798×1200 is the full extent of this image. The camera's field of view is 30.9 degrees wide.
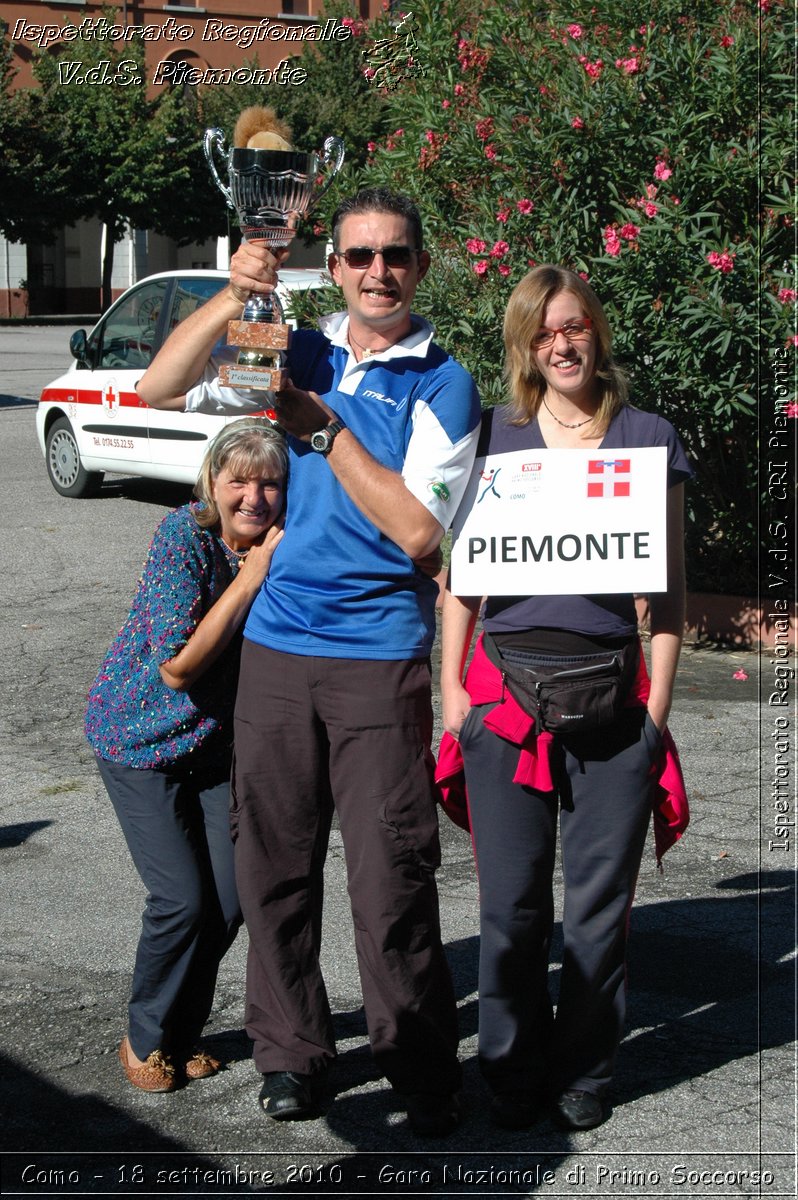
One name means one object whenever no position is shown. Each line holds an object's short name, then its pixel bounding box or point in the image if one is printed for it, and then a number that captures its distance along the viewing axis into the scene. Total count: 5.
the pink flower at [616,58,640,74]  7.70
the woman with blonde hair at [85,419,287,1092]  3.59
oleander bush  7.51
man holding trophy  3.29
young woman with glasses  3.44
